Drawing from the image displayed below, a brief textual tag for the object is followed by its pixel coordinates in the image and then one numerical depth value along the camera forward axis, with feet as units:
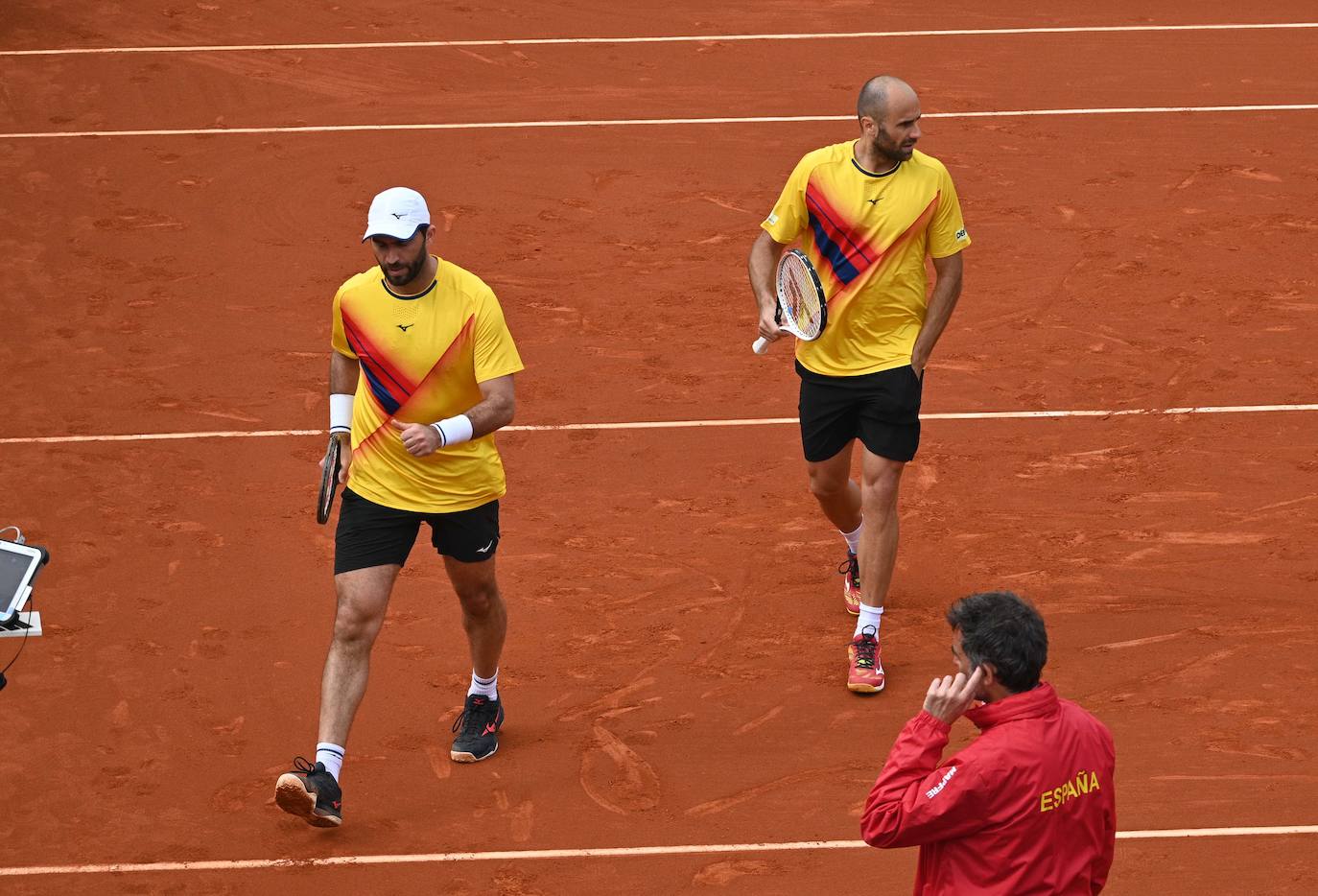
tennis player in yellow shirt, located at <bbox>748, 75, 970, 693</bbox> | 50.98
